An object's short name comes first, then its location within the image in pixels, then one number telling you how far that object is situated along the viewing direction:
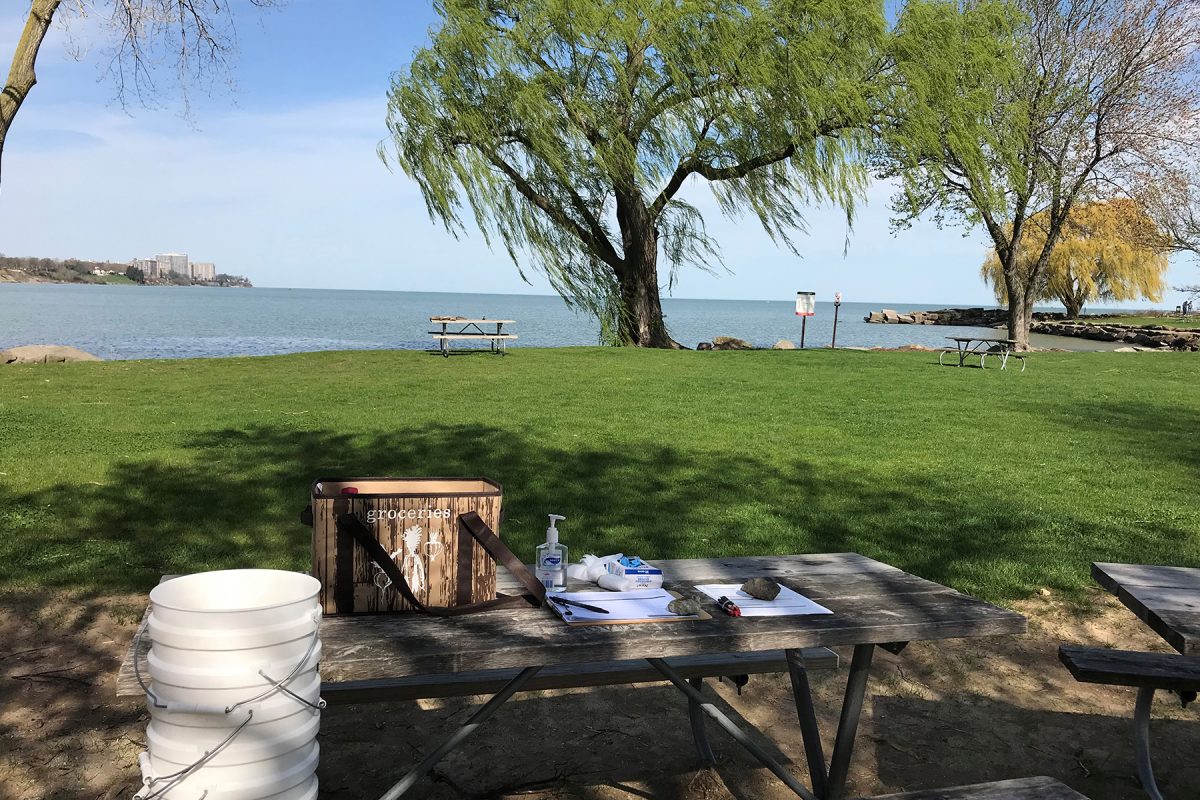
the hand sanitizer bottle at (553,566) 2.60
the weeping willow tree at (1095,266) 42.78
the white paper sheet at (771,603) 2.50
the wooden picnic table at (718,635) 2.11
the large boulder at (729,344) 25.64
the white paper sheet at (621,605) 2.37
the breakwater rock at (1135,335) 29.86
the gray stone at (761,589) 2.60
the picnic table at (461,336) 20.16
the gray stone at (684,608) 2.42
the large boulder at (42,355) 17.70
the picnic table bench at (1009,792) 2.39
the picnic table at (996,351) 19.13
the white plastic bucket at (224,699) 1.72
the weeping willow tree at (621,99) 20.84
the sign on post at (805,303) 25.70
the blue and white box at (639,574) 2.64
